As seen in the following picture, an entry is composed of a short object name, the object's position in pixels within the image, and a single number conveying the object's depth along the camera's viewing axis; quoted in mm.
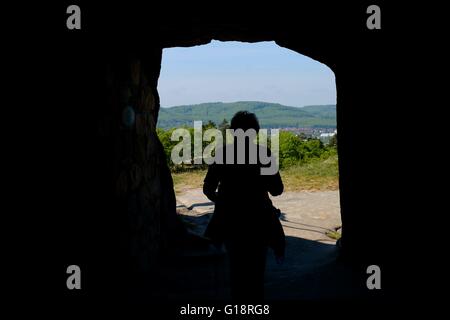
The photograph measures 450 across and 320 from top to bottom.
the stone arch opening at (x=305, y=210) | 7340
